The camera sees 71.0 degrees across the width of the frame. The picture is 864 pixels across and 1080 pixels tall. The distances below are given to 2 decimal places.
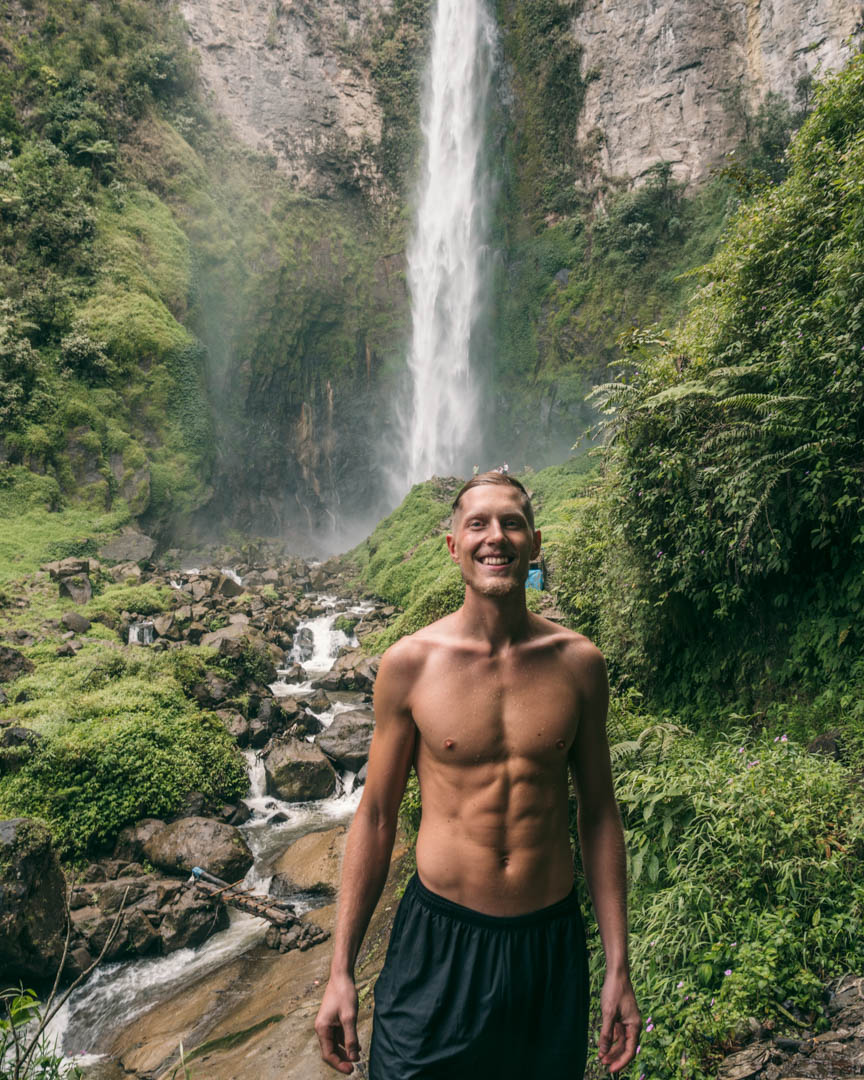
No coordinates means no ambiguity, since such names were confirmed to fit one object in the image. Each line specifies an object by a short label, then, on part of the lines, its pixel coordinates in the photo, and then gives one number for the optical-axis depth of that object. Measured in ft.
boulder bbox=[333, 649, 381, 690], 41.34
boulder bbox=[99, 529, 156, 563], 67.56
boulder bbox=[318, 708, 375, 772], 32.14
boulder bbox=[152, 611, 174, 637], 45.68
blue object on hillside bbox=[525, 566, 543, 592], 31.50
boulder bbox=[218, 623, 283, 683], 40.73
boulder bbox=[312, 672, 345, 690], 42.98
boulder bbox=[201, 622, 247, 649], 41.75
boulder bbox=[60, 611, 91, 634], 44.27
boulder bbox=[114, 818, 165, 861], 25.20
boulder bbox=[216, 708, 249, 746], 33.64
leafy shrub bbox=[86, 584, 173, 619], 48.96
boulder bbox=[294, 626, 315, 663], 51.31
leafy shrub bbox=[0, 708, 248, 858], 25.44
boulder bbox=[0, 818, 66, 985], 18.54
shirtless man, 5.19
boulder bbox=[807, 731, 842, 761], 13.41
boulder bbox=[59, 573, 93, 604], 50.85
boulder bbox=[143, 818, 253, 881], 24.16
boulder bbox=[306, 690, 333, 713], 38.78
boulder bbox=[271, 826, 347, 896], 23.38
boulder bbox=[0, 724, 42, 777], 26.03
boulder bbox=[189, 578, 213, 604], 55.17
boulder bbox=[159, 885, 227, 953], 21.07
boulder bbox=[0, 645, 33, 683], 34.65
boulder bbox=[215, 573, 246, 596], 59.19
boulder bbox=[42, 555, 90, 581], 53.16
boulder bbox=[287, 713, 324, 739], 34.88
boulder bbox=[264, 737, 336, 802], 30.22
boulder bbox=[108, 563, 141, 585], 58.59
